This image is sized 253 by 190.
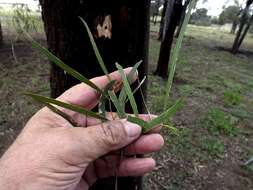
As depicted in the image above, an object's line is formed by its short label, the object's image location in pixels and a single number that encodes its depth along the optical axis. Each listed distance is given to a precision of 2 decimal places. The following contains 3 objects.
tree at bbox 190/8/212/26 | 23.42
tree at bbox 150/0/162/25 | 13.69
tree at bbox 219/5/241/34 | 21.15
